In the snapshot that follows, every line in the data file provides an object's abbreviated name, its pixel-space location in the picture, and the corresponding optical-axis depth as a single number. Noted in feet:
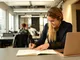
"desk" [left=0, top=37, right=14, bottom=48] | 16.35
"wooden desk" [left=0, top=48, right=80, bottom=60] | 4.03
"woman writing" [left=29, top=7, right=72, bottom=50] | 6.27
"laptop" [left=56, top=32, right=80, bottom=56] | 4.26
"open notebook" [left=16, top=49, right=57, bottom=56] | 4.55
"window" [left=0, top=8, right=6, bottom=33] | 31.84
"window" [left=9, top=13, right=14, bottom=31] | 43.67
